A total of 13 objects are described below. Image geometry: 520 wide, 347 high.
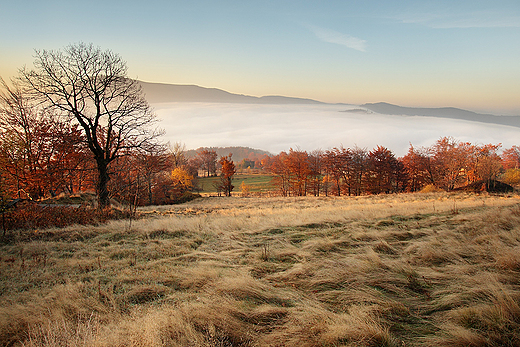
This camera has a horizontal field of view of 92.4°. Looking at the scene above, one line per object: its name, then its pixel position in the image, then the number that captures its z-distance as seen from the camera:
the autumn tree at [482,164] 35.08
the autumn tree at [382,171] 51.38
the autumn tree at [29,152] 19.84
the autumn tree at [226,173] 58.16
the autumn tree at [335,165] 54.03
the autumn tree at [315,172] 55.64
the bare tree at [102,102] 15.60
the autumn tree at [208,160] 94.19
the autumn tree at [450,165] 41.59
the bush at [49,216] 10.43
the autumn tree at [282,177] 58.19
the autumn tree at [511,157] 72.69
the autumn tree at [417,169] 49.91
